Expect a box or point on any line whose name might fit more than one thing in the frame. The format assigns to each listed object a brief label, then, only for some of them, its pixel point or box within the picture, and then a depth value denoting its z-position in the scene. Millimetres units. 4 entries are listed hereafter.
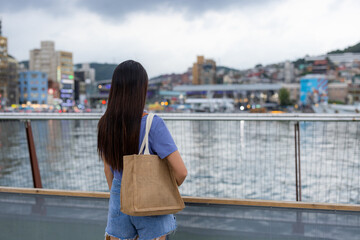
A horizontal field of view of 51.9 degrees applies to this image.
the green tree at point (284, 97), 129125
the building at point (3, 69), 100212
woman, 1565
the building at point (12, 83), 103838
